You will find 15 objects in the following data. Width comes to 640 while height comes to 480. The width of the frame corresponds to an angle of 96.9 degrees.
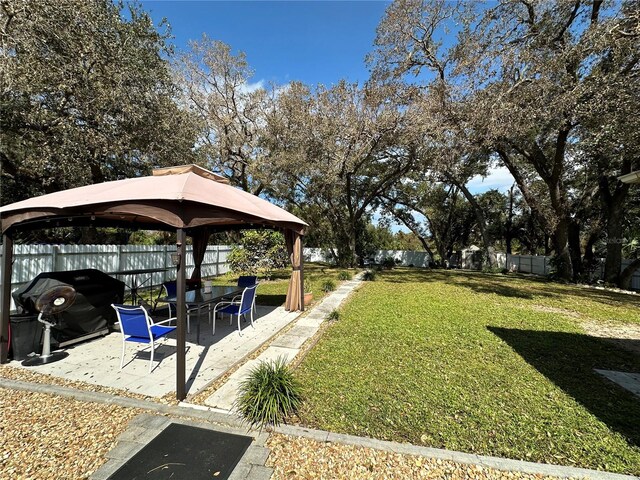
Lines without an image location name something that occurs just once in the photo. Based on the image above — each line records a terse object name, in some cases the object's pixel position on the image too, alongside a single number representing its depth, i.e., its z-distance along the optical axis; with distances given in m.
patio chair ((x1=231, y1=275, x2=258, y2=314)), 7.02
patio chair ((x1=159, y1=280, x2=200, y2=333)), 5.93
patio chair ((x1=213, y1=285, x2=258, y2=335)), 5.25
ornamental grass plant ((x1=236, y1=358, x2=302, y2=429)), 2.71
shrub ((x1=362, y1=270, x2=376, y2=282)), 13.28
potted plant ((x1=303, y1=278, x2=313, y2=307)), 7.71
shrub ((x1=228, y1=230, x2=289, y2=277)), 12.17
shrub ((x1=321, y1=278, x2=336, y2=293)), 10.20
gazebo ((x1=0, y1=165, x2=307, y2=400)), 3.10
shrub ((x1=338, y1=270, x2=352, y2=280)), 13.27
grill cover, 4.22
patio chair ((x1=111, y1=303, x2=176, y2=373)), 3.63
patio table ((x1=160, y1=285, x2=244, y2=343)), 4.94
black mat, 2.08
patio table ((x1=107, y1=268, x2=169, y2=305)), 6.38
